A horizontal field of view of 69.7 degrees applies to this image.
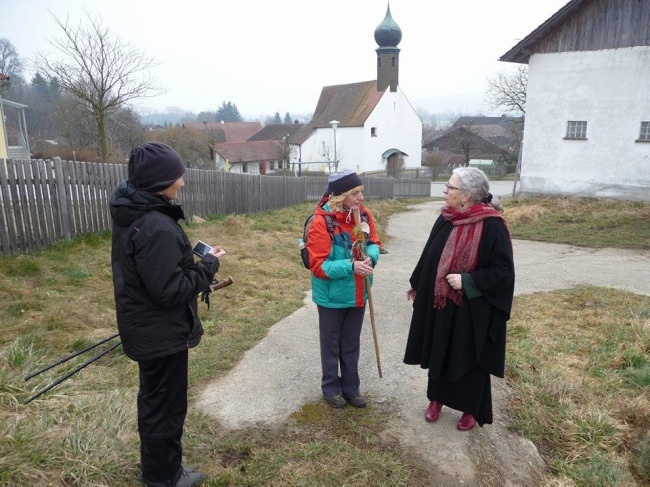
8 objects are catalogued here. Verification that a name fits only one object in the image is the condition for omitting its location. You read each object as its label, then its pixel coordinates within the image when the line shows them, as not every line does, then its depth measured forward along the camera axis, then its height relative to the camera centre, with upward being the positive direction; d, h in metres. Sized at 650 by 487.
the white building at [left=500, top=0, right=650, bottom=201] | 15.11 +1.88
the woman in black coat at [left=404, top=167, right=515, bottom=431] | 3.00 -0.92
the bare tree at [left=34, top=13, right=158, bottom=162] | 15.51 +2.62
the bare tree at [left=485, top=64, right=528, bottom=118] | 36.31 +4.91
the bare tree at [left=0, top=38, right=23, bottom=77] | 50.95 +11.44
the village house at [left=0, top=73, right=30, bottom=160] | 19.69 +1.18
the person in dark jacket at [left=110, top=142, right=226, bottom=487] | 2.20 -0.63
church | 44.16 +3.20
